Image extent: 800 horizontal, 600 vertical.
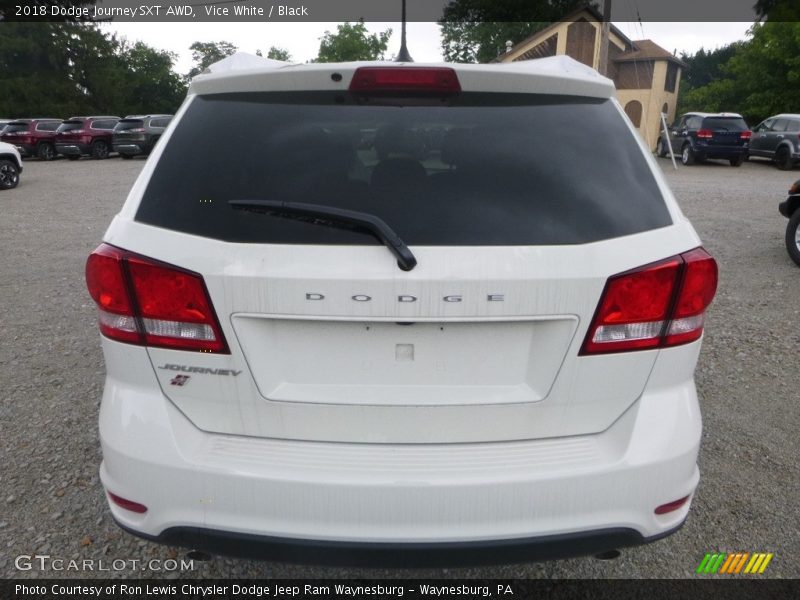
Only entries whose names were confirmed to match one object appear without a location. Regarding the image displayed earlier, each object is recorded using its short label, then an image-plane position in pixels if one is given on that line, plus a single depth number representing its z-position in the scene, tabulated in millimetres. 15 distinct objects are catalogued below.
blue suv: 21891
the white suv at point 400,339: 1652
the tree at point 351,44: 58219
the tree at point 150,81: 56500
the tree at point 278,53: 70994
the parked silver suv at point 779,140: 20453
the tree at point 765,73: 29469
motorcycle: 7145
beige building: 39469
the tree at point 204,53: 74625
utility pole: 24116
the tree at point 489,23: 58219
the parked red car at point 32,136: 26484
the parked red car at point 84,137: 26547
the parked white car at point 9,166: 15703
